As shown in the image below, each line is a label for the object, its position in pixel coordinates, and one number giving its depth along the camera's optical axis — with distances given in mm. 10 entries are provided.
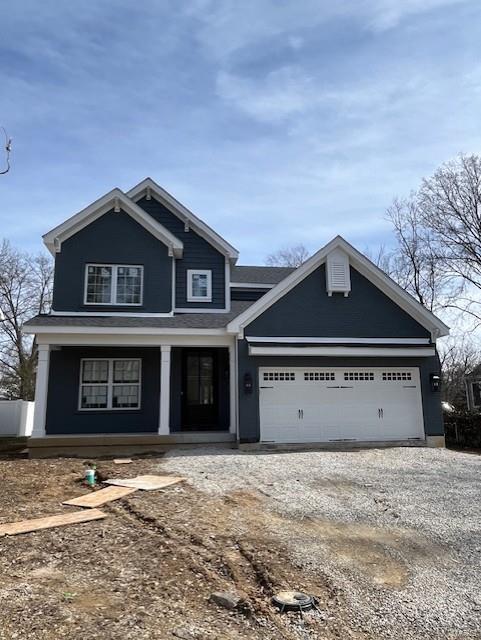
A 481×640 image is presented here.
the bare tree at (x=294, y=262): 36062
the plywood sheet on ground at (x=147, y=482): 8117
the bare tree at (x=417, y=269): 26766
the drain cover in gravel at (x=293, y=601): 3873
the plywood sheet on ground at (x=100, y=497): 7069
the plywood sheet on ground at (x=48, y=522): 5684
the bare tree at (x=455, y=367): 28891
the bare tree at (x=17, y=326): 28484
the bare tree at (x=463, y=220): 23578
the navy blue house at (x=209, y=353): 13086
